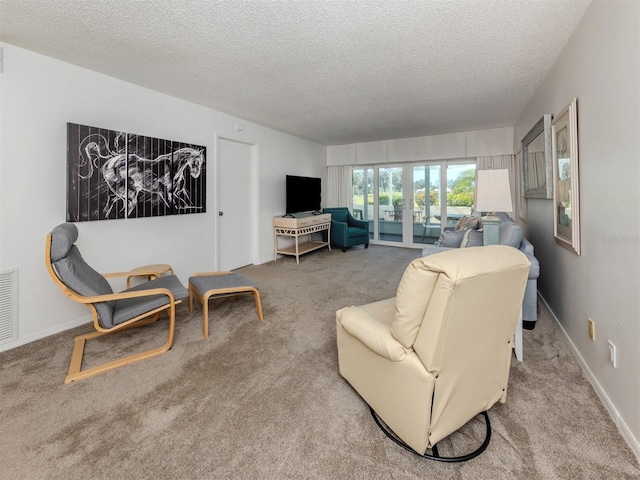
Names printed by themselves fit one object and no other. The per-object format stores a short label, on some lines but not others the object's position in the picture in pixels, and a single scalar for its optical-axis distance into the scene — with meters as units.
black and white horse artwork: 2.62
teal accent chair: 5.98
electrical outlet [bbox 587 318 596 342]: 1.77
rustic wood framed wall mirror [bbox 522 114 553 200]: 2.73
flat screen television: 5.57
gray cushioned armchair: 1.89
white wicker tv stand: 5.14
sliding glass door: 5.83
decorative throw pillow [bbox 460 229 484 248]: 2.94
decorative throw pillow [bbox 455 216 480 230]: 3.67
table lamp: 2.26
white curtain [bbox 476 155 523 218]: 4.93
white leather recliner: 1.15
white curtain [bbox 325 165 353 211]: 6.94
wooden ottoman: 2.46
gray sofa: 2.39
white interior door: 4.33
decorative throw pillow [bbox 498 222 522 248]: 2.47
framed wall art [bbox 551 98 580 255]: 2.04
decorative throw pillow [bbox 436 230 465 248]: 3.38
